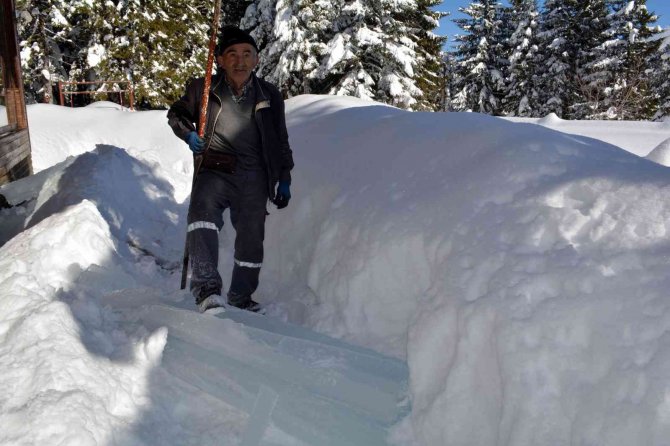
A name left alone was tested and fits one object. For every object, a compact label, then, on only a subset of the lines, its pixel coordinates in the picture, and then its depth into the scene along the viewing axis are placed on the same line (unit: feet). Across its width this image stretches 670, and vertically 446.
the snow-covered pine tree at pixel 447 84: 129.48
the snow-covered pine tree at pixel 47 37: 55.52
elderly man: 10.98
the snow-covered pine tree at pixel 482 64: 104.27
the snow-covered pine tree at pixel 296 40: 55.88
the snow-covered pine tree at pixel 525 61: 94.27
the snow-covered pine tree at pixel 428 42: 68.74
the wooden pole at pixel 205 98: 10.98
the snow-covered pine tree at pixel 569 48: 88.22
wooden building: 21.82
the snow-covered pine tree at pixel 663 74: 83.05
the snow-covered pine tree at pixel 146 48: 60.64
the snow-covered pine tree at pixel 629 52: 76.33
